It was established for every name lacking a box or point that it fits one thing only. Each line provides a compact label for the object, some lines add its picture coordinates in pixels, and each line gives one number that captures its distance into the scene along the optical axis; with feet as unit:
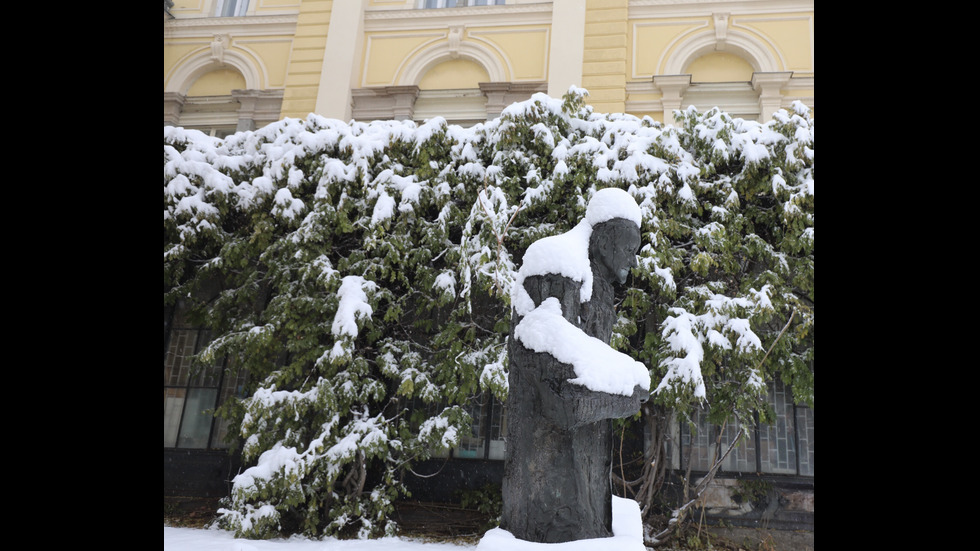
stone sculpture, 8.33
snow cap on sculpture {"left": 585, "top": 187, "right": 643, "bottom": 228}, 9.76
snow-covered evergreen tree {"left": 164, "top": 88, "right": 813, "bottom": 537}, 23.27
